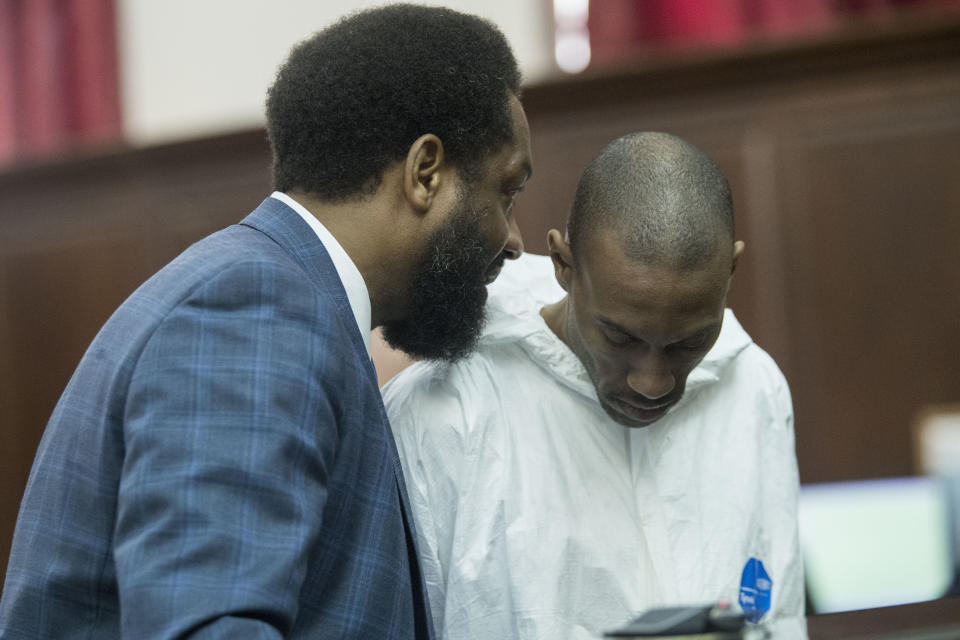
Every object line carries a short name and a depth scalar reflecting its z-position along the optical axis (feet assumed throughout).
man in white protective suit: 13.59
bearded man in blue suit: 12.45
